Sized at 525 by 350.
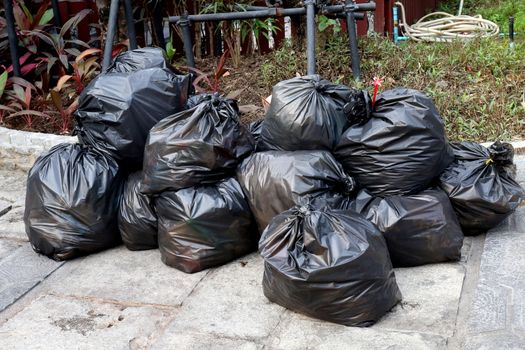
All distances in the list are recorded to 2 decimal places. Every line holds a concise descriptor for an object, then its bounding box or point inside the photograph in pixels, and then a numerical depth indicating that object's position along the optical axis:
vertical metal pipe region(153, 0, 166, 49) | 6.75
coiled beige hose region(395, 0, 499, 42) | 7.75
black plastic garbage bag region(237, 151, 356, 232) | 3.90
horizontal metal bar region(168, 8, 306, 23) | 5.50
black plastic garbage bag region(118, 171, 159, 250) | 4.37
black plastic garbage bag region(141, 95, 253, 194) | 4.12
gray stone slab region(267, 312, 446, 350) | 3.34
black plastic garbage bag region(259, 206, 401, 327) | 3.41
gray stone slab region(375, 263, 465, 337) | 3.49
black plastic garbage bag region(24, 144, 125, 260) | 4.38
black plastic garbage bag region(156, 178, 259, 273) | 4.08
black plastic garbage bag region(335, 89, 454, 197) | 3.97
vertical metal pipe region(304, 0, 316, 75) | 5.05
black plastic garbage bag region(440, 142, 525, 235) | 4.08
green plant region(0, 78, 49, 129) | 6.00
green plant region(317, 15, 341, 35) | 6.27
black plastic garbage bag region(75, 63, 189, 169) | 4.45
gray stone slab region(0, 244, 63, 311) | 4.14
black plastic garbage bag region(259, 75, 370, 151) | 4.09
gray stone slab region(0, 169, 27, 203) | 5.51
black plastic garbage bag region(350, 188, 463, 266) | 3.92
